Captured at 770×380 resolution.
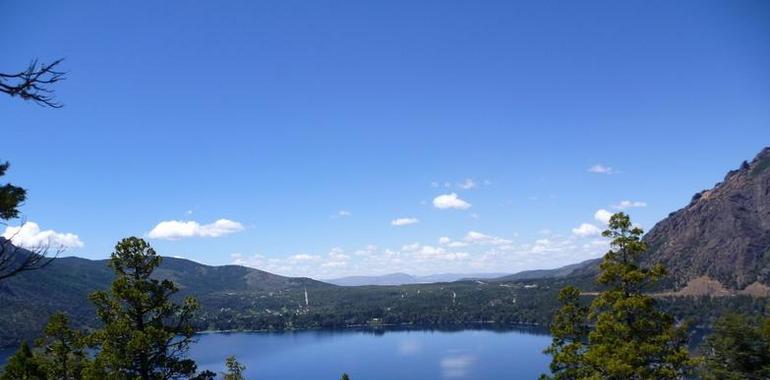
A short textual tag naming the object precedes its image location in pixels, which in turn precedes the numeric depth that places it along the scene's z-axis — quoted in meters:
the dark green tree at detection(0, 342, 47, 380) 26.73
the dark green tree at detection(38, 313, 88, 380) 24.50
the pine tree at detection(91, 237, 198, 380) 21.28
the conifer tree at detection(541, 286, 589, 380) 23.90
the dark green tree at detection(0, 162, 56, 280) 10.55
